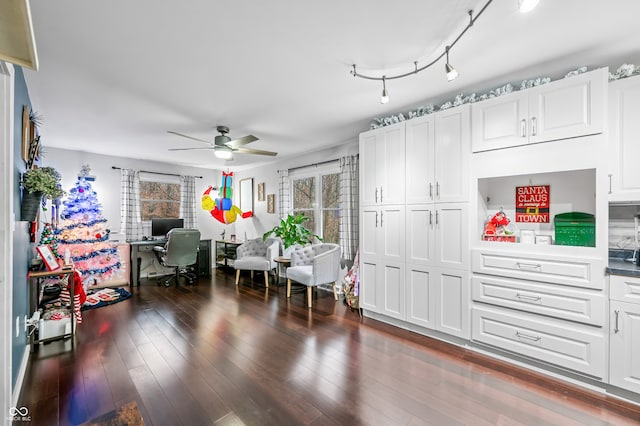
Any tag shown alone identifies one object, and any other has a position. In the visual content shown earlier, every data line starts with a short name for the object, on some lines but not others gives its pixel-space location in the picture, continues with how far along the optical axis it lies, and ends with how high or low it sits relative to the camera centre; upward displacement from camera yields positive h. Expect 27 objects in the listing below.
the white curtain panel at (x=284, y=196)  5.80 +0.33
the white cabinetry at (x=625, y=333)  1.98 -0.86
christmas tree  4.14 -0.35
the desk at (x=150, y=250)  5.22 -0.88
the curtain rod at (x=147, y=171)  5.51 +0.85
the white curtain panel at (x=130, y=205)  5.57 +0.14
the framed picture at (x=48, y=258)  2.99 -0.49
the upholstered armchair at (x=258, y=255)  5.17 -0.86
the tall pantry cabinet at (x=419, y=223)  2.81 -0.12
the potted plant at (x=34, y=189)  2.32 +0.19
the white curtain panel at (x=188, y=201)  6.37 +0.25
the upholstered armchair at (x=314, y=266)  4.10 -0.84
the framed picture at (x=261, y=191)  6.50 +0.48
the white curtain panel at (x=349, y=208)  4.46 +0.06
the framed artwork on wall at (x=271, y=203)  6.20 +0.20
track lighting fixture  1.71 +1.17
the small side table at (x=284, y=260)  4.72 -0.80
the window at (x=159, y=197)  5.96 +0.34
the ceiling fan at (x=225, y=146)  3.75 +0.88
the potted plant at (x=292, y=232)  4.95 -0.36
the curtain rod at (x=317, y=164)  4.92 +0.89
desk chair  5.13 -0.70
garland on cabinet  2.16 +1.11
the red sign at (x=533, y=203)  2.68 +0.08
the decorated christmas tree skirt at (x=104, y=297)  4.07 -1.32
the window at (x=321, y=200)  5.08 +0.22
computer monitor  5.75 -0.28
